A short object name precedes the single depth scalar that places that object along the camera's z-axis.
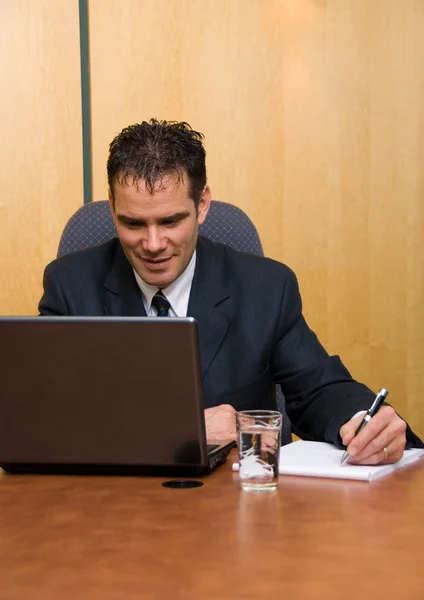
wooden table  1.78
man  2.97
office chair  3.32
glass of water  2.25
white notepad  2.29
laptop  2.22
